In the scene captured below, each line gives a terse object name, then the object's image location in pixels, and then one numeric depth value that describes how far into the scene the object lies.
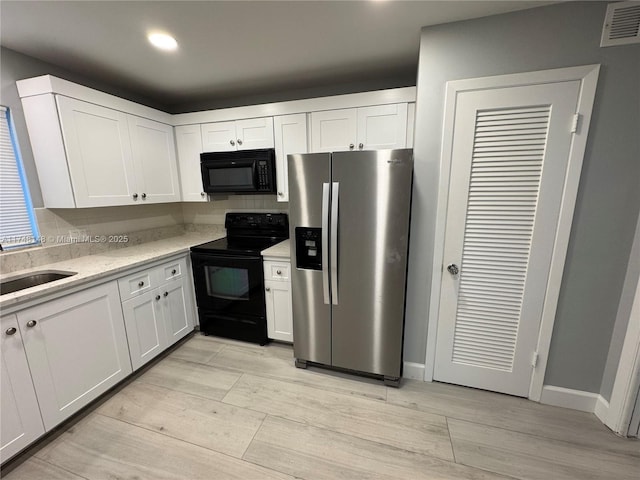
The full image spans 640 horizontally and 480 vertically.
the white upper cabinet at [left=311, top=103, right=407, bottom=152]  2.16
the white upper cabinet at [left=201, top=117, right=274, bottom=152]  2.49
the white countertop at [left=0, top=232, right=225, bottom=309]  1.40
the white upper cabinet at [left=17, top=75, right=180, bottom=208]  1.81
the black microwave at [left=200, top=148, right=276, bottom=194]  2.47
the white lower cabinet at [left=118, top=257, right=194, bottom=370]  1.99
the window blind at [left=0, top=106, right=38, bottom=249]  1.80
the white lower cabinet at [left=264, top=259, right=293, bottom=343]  2.31
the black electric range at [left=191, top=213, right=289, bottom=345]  2.37
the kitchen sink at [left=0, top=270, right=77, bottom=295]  1.69
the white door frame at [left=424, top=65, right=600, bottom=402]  1.46
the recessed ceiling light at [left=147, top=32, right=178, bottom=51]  1.66
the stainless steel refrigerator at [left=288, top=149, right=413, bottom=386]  1.72
